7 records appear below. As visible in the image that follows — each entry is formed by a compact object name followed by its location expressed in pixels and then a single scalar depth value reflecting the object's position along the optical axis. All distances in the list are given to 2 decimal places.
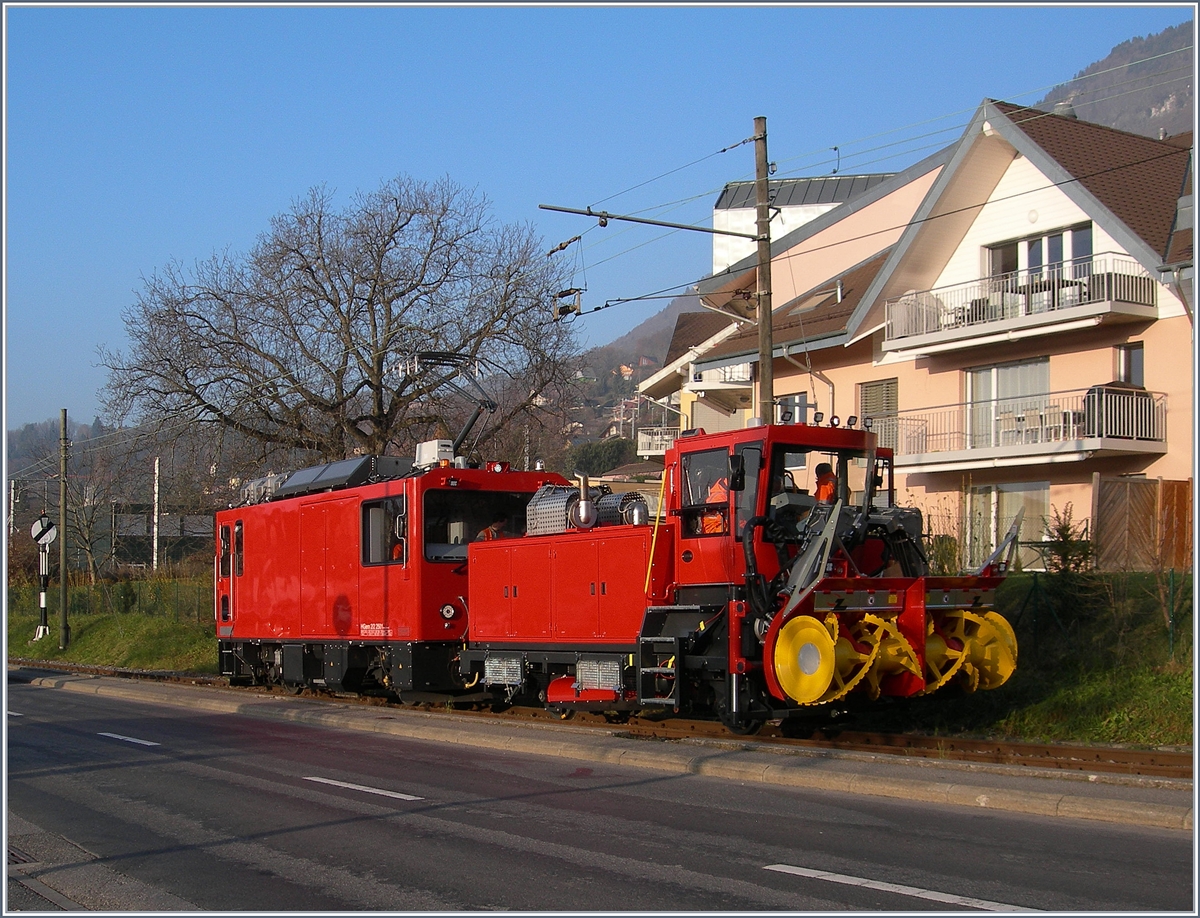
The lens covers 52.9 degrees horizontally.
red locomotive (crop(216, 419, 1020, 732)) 12.42
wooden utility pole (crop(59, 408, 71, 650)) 39.88
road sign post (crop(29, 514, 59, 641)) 33.03
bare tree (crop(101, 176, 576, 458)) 32.75
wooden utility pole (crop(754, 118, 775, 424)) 19.21
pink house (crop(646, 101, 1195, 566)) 24.36
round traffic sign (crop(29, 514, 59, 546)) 32.88
